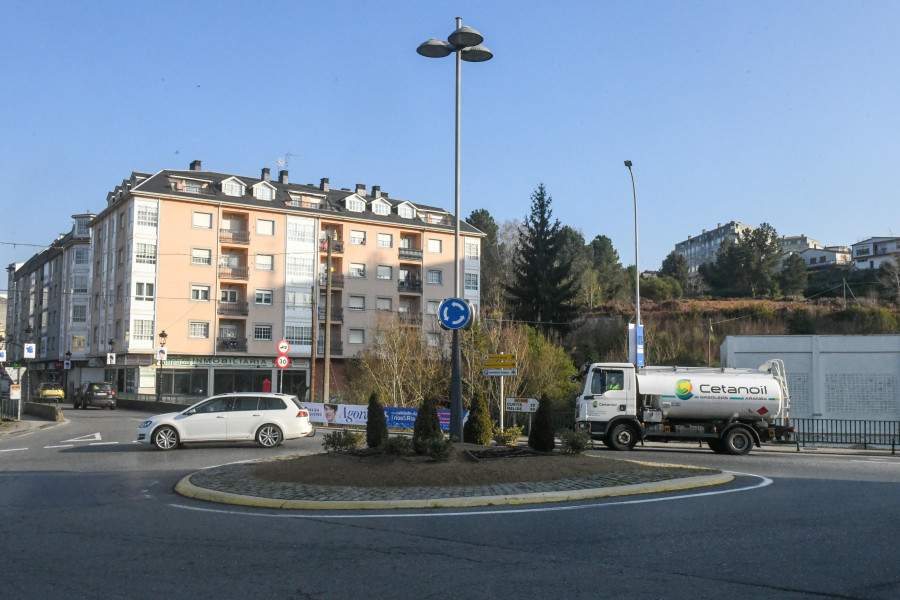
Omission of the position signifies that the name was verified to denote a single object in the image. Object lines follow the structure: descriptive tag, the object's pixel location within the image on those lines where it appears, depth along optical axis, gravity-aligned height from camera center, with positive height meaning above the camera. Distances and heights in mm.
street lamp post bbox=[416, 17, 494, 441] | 15123 +6169
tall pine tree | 62250 +6567
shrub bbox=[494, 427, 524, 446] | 16562 -1448
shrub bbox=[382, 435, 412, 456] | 13453 -1295
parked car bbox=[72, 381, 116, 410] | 49500 -1787
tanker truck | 23281 -1088
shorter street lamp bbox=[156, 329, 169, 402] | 44569 +743
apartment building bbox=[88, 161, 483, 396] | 60031 +7388
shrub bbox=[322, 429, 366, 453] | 14609 -1337
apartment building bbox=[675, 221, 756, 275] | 143975 +24145
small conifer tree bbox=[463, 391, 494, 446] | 16469 -1145
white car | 20766 -1448
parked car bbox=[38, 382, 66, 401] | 58688 -1843
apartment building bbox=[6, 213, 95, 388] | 71038 +6399
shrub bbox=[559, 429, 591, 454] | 14641 -1314
